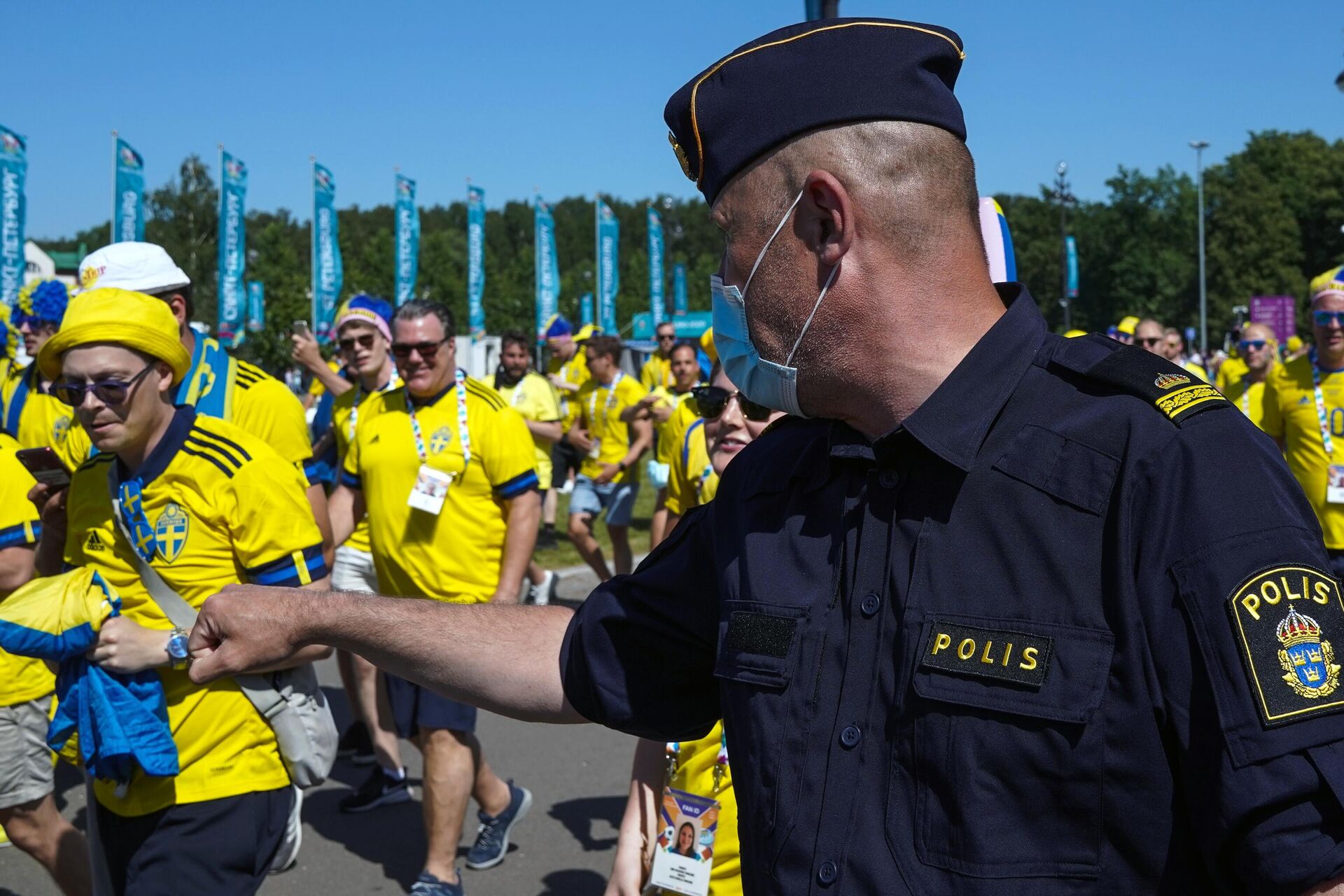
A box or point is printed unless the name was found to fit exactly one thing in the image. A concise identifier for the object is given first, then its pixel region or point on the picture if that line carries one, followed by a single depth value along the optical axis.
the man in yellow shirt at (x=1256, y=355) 12.45
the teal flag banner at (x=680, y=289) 62.81
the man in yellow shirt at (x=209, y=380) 5.46
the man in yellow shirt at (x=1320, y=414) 7.75
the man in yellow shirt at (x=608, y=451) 11.41
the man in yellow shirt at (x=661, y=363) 16.94
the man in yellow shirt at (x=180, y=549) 3.67
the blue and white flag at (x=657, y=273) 42.03
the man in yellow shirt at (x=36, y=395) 6.65
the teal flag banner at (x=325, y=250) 29.28
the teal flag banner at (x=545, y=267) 35.47
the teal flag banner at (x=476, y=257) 33.97
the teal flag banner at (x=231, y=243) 27.66
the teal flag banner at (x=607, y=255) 39.09
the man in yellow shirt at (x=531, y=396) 11.91
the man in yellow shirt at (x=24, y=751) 4.86
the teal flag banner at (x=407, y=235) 31.66
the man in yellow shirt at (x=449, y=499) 5.87
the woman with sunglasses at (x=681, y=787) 3.31
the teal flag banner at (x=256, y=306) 39.68
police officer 1.30
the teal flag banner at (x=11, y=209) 20.94
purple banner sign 34.91
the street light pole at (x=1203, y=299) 59.41
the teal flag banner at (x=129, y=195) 23.73
